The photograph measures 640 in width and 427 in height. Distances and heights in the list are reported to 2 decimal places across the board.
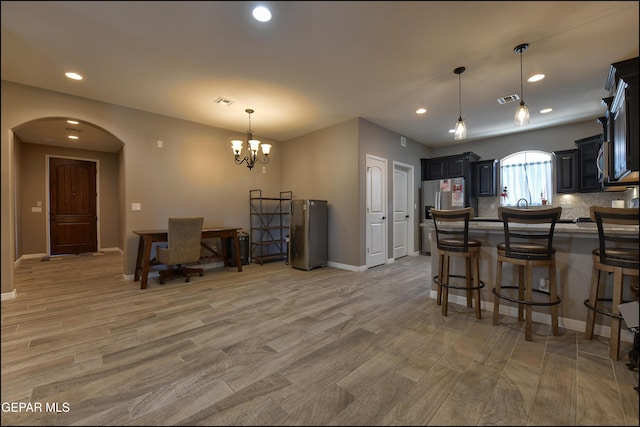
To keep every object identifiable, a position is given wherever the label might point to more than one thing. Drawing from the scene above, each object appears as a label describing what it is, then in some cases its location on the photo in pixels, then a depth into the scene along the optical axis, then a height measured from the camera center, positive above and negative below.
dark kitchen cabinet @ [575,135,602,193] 4.52 +0.83
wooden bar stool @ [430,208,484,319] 2.63 -0.40
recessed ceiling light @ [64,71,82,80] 3.02 +1.59
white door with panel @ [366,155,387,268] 4.94 +0.03
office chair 3.81 -0.47
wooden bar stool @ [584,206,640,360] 1.86 -0.37
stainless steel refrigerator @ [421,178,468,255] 5.85 +0.37
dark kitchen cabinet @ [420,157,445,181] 6.24 +1.06
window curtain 5.38 +0.64
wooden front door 6.11 +0.19
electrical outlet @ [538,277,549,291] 2.60 -0.71
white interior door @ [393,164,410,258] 5.89 +0.01
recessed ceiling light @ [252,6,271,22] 2.12 +1.63
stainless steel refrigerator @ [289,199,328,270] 4.79 -0.40
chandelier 4.25 +1.07
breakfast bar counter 2.34 -0.58
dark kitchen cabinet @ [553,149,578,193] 4.85 +0.77
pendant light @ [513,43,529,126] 2.67 +1.02
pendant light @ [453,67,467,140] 3.05 +0.99
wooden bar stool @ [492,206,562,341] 2.21 -0.36
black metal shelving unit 5.55 -0.26
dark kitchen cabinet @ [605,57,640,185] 2.29 +0.85
